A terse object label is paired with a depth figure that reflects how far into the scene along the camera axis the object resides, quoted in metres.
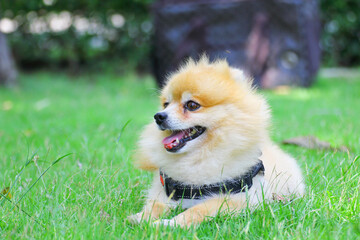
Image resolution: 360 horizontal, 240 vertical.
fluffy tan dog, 2.10
